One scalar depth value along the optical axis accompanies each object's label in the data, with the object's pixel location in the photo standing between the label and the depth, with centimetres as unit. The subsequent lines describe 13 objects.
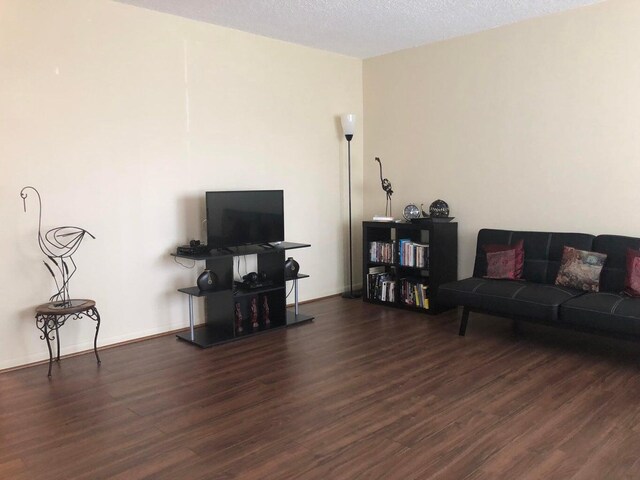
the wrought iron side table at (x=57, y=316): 352
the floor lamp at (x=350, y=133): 559
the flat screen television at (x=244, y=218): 432
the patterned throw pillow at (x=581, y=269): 397
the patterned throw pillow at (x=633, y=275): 370
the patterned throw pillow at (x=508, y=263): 443
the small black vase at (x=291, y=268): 484
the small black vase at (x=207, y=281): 428
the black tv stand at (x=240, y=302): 430
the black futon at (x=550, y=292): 351
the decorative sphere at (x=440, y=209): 518
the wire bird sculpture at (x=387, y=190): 566
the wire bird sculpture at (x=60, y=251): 380
